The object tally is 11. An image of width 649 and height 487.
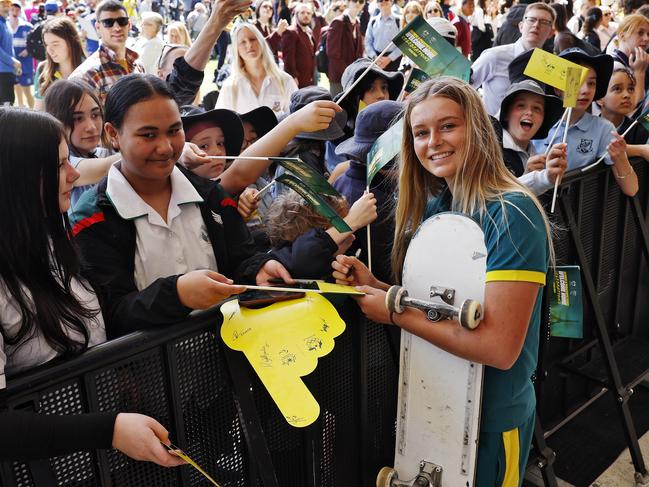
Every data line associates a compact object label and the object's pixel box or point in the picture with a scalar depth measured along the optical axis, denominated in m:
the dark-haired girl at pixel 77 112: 3.23
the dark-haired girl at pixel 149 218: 1.99
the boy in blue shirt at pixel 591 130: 3.42
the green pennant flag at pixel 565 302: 2.70
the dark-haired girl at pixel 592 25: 8.59
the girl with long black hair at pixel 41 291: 1.49
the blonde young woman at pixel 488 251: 1.81
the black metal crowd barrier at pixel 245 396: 1.65
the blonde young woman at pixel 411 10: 10.30
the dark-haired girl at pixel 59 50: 5.19
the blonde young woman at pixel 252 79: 5.82
